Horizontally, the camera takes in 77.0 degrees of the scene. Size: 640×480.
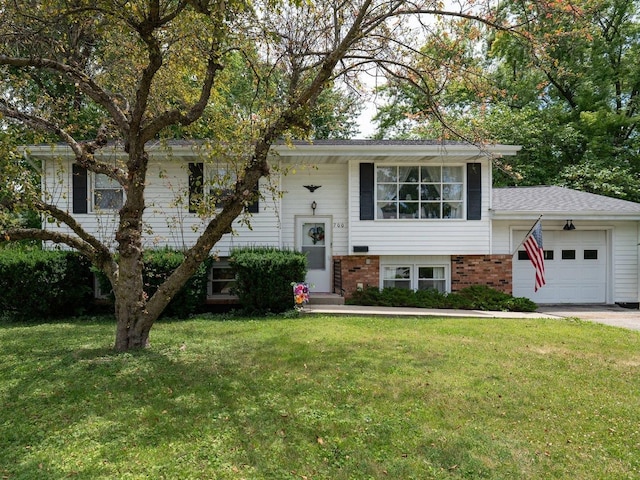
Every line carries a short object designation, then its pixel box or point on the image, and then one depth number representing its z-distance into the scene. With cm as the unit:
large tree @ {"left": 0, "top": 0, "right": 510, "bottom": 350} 493
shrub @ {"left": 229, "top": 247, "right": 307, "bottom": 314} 843
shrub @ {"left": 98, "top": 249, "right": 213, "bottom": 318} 838
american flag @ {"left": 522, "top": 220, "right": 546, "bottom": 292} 952
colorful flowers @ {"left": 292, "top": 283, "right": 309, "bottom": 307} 843
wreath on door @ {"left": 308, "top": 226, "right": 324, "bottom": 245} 1081
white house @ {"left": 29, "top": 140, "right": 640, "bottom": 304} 998
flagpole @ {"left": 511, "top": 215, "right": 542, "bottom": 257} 1023
